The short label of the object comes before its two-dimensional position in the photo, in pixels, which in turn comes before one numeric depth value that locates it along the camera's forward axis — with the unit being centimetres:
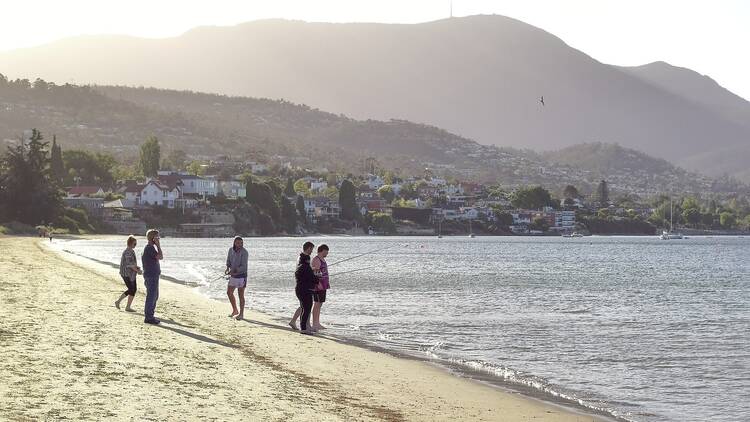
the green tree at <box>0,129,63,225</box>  10219
